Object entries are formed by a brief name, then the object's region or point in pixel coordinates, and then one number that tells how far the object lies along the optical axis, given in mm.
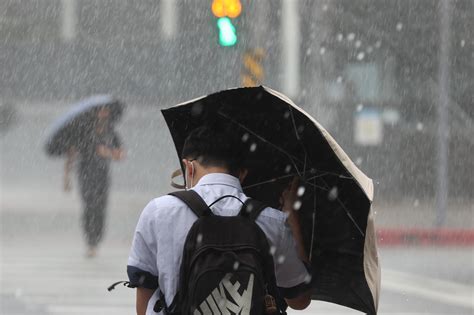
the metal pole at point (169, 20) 50937
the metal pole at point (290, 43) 45437
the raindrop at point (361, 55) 46444
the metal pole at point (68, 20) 52531
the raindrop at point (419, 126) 45187
